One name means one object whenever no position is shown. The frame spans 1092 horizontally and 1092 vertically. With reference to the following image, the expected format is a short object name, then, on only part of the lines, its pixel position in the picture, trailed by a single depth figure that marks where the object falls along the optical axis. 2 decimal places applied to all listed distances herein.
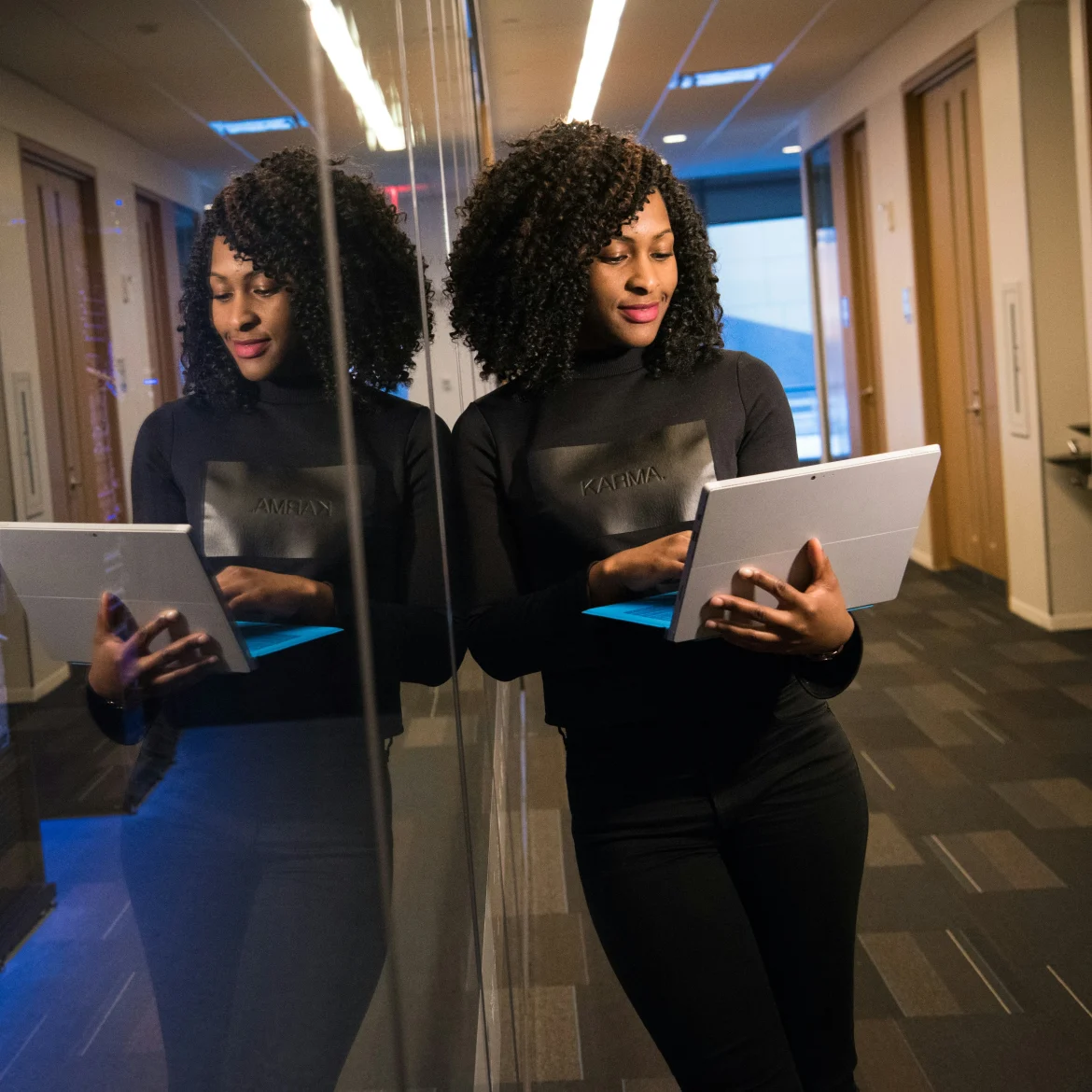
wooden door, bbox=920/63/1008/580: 5.61
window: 12.75
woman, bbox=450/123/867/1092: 1.20
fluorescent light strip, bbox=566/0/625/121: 5.62
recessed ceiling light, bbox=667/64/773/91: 7.21
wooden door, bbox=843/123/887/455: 7.61
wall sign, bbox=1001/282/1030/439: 4.97
